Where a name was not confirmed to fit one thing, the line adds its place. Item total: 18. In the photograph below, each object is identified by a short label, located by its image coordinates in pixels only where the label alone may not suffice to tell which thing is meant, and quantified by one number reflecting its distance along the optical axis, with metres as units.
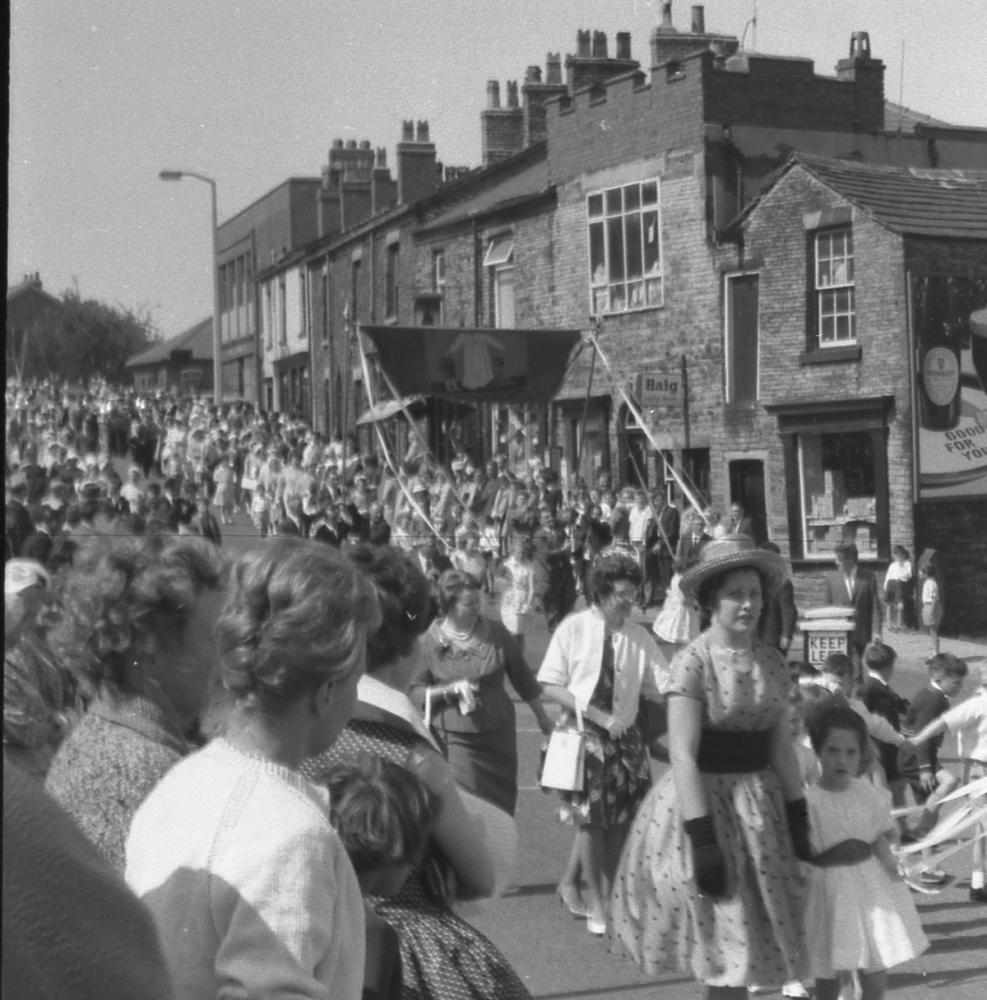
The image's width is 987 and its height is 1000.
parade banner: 9.23
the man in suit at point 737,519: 11.90
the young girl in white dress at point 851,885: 5.55
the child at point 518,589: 14.66
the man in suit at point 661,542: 13.35
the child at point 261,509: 14.35
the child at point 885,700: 7.58
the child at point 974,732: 7.74
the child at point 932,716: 8.24
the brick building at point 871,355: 15.86
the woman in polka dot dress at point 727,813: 4.96
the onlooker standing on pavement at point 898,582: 16.23
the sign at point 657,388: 14.46
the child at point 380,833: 2.62
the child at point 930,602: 15.68
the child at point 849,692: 7.18
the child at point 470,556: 13.91
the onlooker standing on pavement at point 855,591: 13.02
